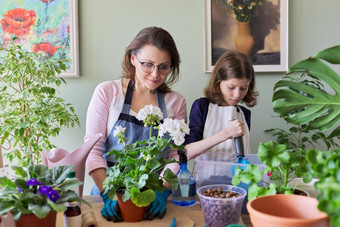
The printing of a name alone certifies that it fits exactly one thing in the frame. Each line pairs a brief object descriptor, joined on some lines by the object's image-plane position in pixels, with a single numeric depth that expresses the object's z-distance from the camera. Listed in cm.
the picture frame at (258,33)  220
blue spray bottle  115
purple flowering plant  72
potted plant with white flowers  94
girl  164
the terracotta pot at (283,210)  61
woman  149
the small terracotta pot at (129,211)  98
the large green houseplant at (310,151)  58
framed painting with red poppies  227
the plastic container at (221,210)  91
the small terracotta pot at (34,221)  76
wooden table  98
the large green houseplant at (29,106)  193
